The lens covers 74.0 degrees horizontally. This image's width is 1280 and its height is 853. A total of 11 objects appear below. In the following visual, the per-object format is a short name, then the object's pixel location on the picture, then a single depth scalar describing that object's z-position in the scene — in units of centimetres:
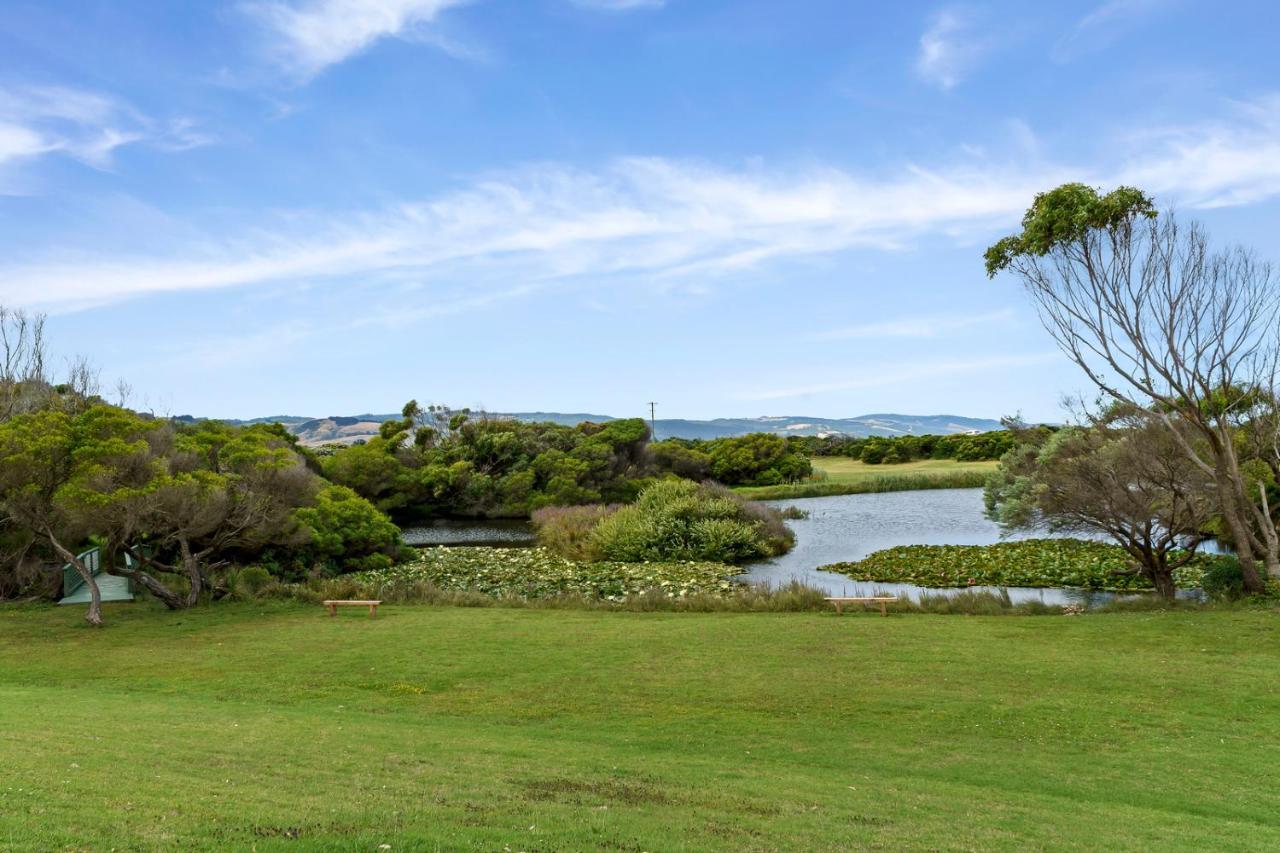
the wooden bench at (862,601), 2214
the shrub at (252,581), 2662
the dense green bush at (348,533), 3309
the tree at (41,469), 2031
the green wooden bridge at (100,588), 2703
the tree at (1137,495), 2373
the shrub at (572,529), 3953
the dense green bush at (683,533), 3803
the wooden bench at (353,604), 2244
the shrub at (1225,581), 2197
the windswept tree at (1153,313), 2088
